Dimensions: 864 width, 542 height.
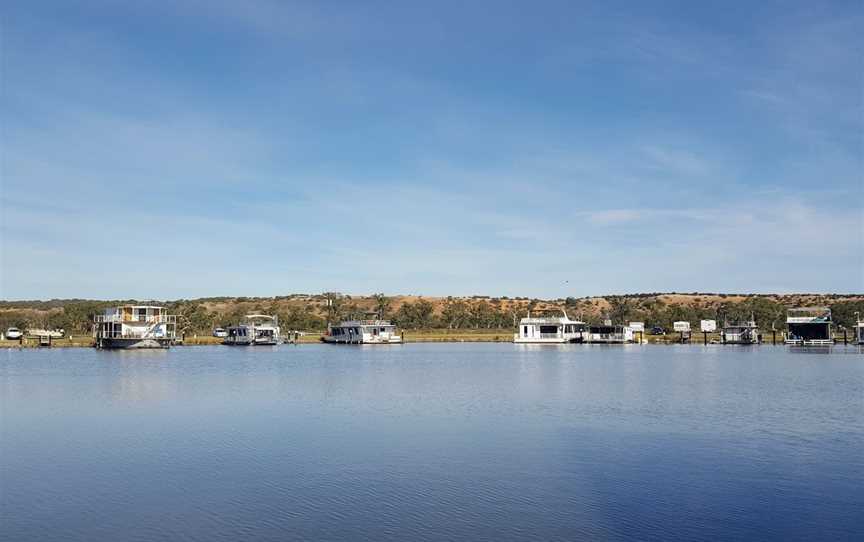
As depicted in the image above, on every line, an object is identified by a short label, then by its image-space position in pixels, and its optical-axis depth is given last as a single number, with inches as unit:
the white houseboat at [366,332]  5187.0
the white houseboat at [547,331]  5270.7
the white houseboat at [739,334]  4960.6
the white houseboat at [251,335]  4889.3
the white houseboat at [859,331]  4613.7
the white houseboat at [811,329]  4603.8
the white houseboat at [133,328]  4146.2
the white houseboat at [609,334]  5260.8
